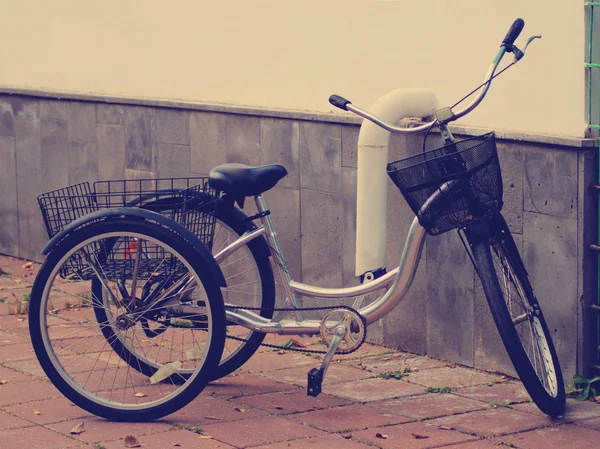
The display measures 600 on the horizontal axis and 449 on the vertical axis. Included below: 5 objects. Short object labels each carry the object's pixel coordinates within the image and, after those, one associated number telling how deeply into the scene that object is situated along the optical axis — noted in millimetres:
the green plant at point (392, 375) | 5922
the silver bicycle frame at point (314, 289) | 5178
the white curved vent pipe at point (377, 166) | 5871
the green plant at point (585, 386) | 5410
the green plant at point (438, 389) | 5621
